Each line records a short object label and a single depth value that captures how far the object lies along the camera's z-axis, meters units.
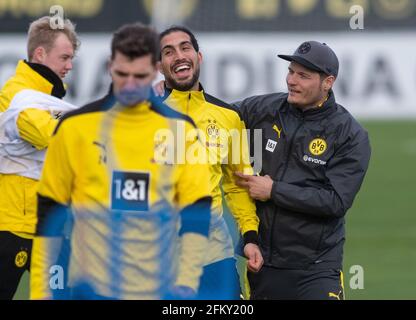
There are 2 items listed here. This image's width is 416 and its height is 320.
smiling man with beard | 12.73
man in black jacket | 12.95
